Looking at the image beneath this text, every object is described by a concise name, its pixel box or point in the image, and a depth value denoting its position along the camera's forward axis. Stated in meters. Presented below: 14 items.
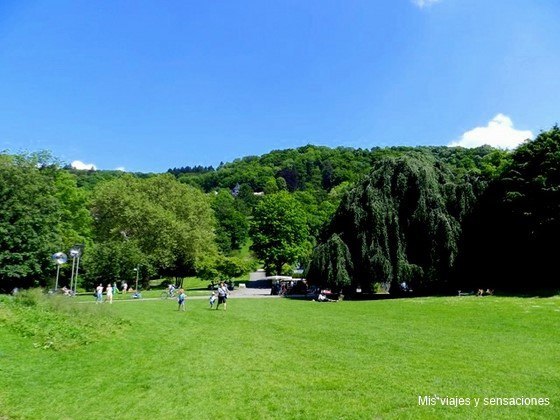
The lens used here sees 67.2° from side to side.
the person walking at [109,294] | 27.34
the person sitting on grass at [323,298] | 30.91
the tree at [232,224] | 97.99
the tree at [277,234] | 58.19
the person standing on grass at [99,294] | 27.71
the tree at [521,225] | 29.56
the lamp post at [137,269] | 43.30
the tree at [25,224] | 35.27
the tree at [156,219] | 46.84
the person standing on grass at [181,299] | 22.75
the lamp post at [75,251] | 25.46
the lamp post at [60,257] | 24.74
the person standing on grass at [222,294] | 23.34
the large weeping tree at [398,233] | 31.16
